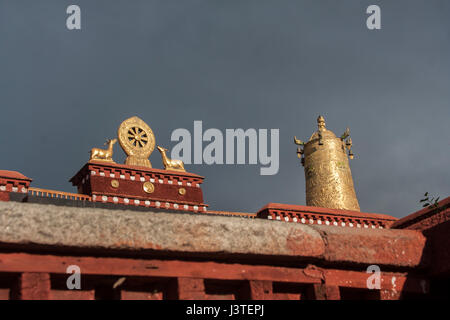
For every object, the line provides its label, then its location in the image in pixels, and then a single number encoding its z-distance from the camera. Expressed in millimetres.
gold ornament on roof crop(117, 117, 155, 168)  21812
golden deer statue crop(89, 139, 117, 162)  20734
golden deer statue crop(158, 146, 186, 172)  22219
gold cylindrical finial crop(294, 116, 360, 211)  26297
